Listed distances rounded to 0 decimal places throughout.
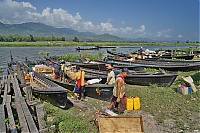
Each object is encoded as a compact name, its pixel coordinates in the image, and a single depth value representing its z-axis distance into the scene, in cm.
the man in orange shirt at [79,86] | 848
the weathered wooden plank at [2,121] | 444
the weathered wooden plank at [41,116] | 516
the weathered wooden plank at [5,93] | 714
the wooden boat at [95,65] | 1691
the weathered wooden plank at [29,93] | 682
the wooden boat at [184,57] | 2505
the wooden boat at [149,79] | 1065
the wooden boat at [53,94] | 739
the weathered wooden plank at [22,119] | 471
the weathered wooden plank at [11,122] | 468
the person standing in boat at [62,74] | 1127
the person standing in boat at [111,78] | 843
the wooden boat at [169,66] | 1554
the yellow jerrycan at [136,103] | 780
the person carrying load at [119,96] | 652
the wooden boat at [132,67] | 1568
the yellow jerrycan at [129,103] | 775
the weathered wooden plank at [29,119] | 464
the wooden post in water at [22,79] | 861
